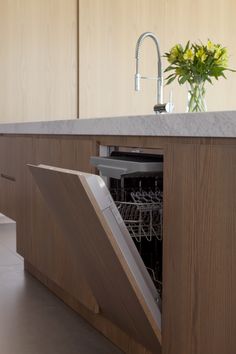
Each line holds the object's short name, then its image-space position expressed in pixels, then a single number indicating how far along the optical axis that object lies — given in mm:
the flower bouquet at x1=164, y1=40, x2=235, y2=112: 2111
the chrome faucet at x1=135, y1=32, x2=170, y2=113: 2451
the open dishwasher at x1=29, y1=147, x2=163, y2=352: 1342
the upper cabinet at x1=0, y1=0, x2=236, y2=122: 4465
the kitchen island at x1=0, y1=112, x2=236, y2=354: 1153
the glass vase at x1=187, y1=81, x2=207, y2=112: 2154
